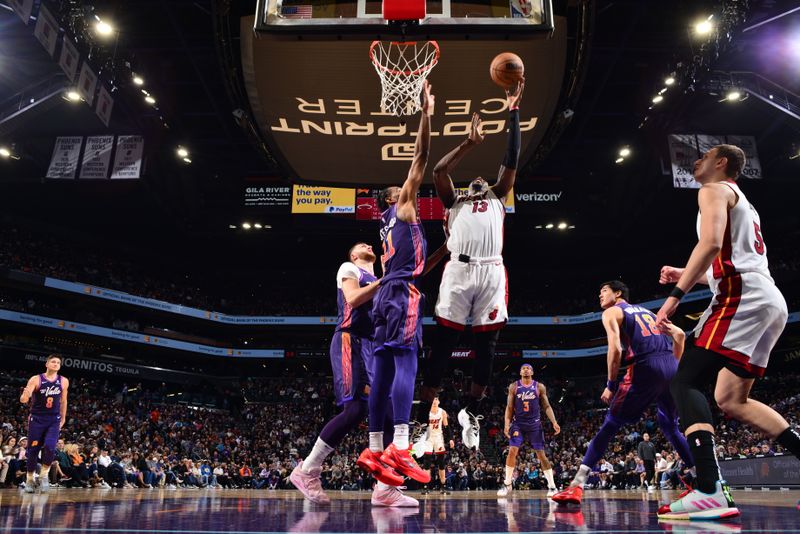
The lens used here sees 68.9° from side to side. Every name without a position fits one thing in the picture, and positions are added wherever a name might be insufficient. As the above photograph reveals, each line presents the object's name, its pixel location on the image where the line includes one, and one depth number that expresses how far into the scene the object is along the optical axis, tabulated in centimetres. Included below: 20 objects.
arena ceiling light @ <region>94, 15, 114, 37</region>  1580
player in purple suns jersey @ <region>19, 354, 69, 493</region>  908
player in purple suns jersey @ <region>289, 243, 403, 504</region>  492
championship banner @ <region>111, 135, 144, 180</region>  2098
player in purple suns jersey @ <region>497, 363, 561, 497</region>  1051
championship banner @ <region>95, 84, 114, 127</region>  1784
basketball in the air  518
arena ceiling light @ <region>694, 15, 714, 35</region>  1534
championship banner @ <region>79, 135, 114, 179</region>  2112
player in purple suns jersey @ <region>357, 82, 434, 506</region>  434
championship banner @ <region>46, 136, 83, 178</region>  2114
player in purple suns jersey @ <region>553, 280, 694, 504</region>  559
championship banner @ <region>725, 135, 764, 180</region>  1941
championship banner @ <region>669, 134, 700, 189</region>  1966
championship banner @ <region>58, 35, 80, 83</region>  1537
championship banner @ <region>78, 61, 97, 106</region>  1658
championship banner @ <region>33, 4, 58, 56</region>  1398
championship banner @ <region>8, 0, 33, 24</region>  1281
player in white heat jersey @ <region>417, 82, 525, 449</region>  483
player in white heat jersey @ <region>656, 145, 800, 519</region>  357
